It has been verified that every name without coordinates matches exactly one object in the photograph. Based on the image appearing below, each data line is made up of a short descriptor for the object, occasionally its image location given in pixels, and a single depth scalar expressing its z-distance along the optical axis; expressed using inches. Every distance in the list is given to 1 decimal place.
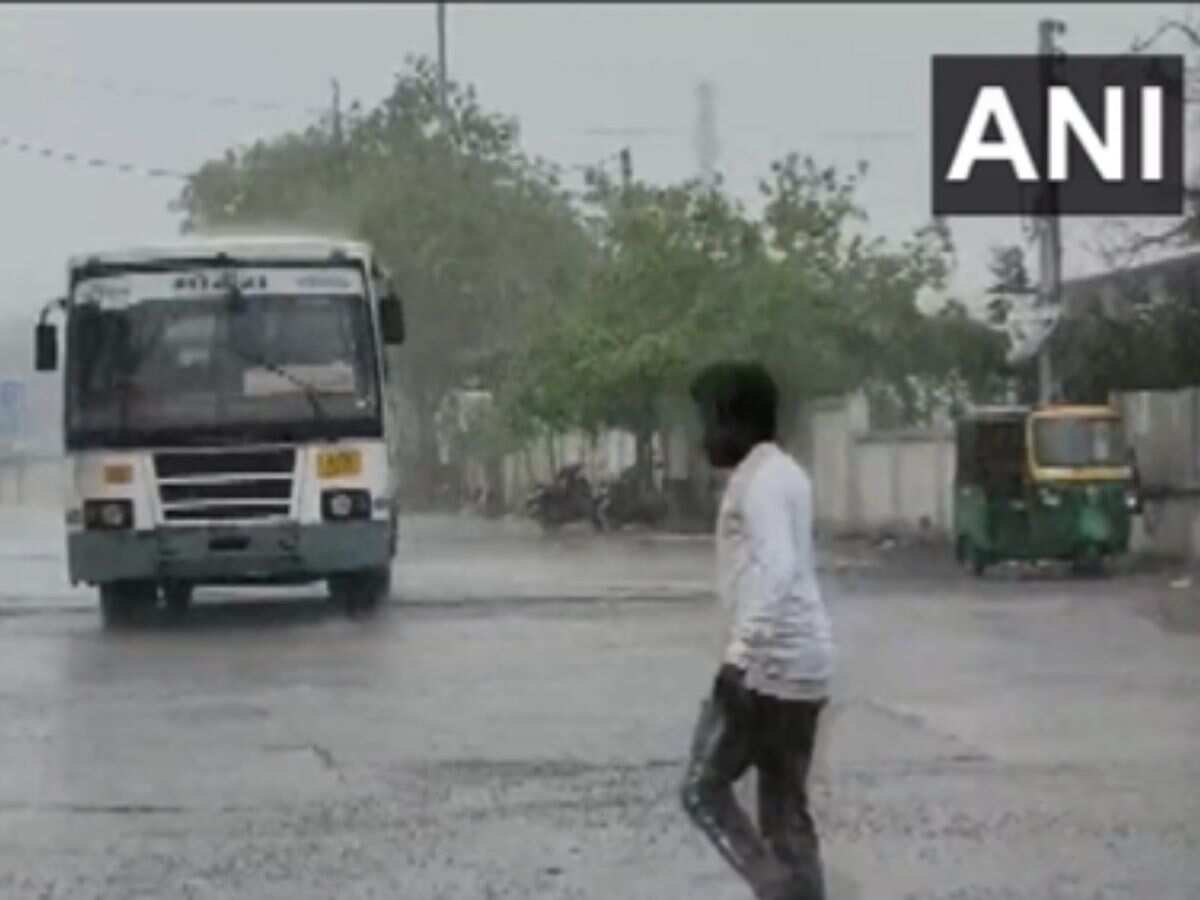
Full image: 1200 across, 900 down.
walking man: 338.0
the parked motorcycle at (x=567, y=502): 1931.6
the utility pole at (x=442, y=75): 2568.9
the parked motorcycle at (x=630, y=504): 1854.1
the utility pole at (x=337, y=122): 2600.9
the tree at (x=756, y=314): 1724.9
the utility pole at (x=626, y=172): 2060.8
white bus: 891.4
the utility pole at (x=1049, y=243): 1487.5
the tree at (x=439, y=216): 2377.0
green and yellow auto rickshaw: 1182.3
